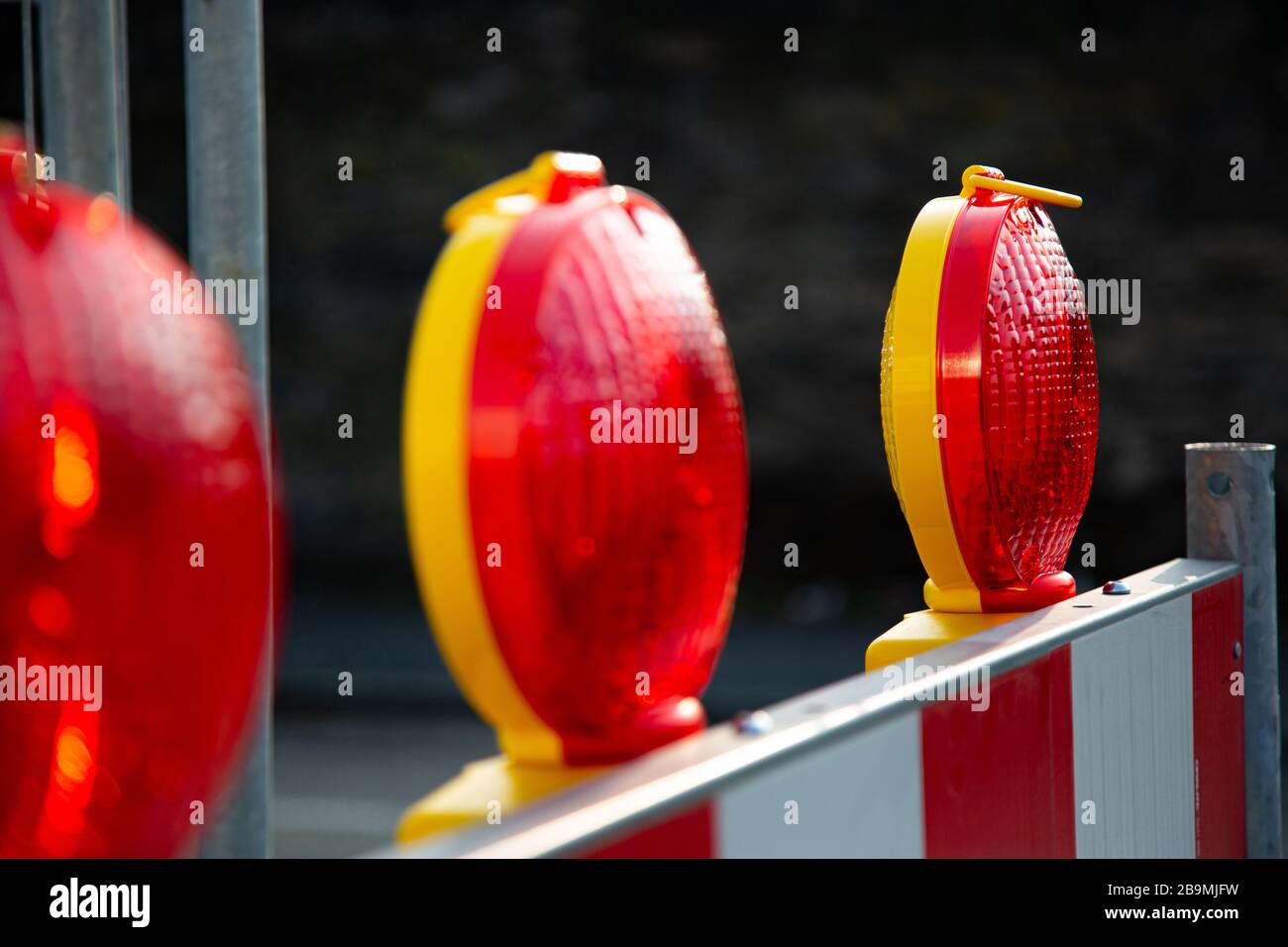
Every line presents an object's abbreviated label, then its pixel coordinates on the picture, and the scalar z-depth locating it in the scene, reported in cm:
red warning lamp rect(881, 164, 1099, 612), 376
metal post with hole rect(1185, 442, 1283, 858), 401
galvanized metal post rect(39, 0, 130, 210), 381
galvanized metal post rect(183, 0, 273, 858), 385
